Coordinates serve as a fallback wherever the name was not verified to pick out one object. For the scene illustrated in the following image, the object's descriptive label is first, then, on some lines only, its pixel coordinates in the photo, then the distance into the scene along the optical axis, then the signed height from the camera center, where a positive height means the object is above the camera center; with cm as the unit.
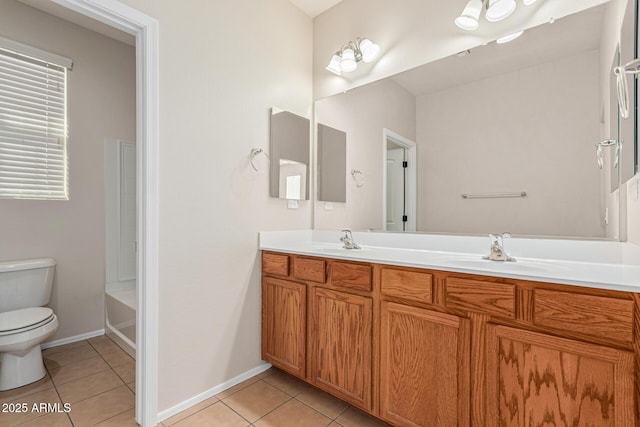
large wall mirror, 135 +42
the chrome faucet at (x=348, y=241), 197 -20
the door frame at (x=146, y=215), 152 -2
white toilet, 180 -68
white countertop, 103 -22
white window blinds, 222 +69
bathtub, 230 -83
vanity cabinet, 93 -53
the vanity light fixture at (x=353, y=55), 208 +113
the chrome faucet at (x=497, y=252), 139 -19
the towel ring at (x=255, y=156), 202 +37
